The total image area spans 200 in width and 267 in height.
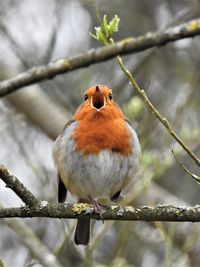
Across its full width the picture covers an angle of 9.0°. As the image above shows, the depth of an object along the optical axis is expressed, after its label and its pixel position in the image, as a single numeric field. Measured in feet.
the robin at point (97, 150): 30.09
